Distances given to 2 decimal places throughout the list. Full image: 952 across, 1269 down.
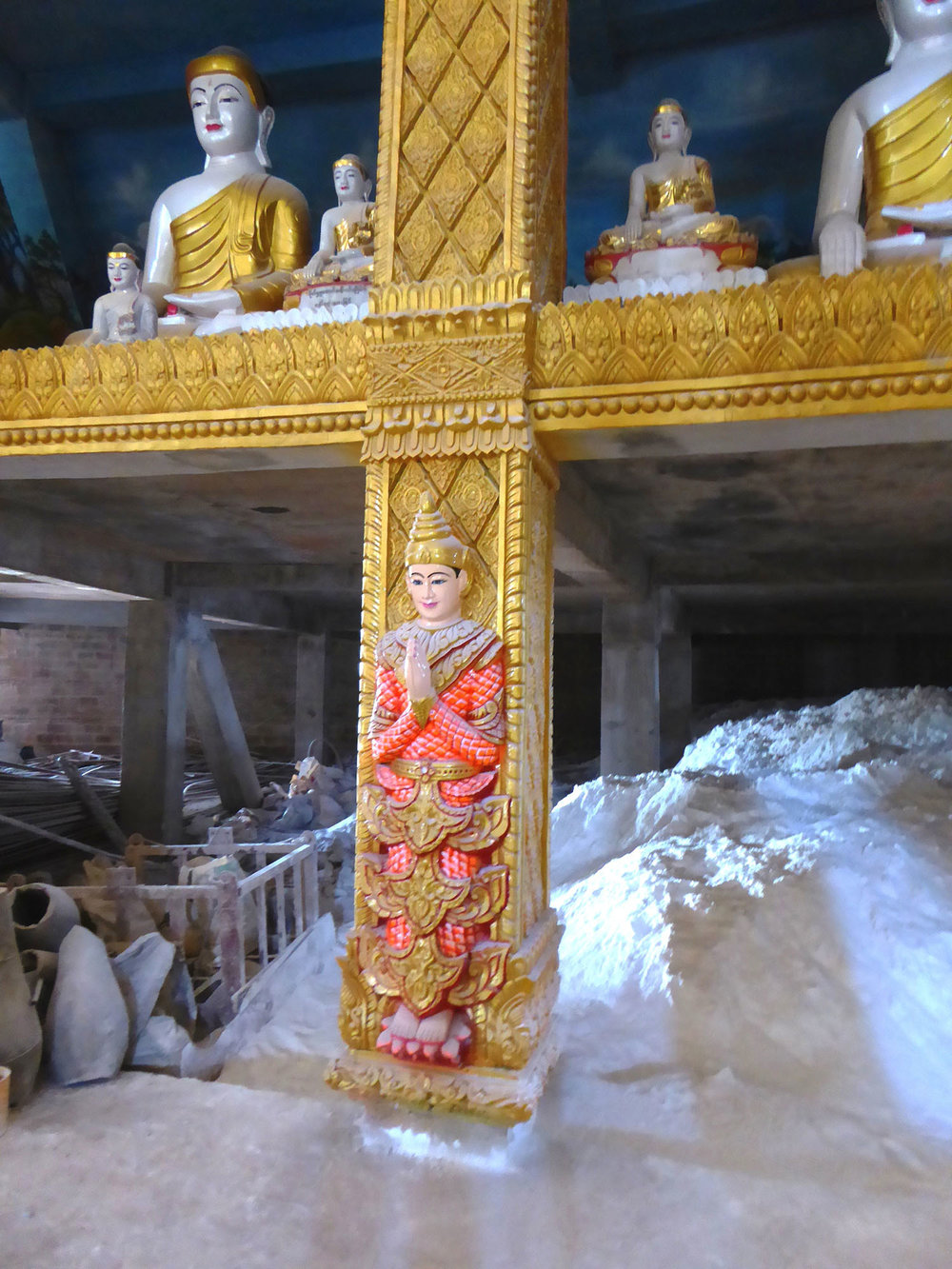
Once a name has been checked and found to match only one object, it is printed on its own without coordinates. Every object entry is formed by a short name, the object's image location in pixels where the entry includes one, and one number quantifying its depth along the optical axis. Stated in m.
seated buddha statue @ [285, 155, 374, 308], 2.96
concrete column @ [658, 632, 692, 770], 8.65
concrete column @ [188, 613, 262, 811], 7.82
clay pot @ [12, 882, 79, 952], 2.94
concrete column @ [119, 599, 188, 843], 6.71
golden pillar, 2.29
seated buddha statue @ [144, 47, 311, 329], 3.49
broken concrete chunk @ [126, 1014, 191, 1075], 2.67
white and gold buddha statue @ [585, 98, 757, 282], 2.75
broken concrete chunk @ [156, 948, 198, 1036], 3.01
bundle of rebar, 6.43
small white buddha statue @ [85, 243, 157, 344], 3.21
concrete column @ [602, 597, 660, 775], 6.27
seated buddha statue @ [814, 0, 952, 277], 2.71
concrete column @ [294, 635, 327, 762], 9.53
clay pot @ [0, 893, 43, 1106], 2.40
